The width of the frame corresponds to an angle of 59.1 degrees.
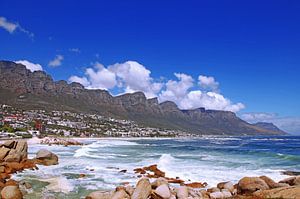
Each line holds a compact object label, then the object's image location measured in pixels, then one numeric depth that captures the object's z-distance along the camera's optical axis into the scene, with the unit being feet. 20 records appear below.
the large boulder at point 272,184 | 56.87
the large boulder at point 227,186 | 58.25
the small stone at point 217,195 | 52.22
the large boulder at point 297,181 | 57.30
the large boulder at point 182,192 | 49.89
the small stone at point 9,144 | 95.49
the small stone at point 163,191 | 49.51
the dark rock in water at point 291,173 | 80.70
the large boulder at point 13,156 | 88.96
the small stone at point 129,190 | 50.27
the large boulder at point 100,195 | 49.58
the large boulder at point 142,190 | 48.60
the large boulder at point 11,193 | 50.43
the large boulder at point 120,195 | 48.44
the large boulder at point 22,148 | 94.00
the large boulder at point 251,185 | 55.15
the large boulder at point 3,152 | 89.03
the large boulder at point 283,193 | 42.65
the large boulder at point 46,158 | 95.95
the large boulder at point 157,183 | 54.65
